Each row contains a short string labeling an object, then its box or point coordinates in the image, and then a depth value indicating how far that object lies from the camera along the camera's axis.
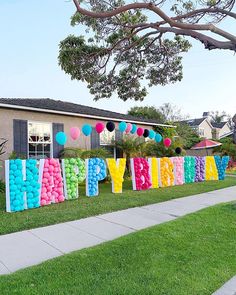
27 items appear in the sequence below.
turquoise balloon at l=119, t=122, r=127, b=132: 12.79
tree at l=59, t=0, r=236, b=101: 8.51
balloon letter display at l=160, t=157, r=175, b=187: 12.54
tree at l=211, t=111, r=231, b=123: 82.12
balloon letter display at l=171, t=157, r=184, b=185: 13.16
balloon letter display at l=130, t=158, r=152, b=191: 11.48
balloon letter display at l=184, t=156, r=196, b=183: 13.84
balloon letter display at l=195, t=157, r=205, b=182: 14.52
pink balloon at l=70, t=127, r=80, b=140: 11.60
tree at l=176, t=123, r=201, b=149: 34.30
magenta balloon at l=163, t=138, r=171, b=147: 15.98
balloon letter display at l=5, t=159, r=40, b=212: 7.67
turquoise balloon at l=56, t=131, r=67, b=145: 10.70
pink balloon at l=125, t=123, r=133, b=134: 13.54
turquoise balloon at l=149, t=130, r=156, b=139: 14.53
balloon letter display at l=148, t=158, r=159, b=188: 12.06
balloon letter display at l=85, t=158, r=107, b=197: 9.94
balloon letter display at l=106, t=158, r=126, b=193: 10.71
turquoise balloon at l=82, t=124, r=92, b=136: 11.75
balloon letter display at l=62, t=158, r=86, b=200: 9.27
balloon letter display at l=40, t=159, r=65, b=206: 8.49
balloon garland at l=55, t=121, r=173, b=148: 10.91
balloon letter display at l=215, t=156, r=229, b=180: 15.68
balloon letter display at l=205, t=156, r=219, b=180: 15.30
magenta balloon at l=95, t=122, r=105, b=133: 12.67
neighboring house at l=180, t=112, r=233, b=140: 51.66
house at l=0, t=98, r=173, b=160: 12.12
